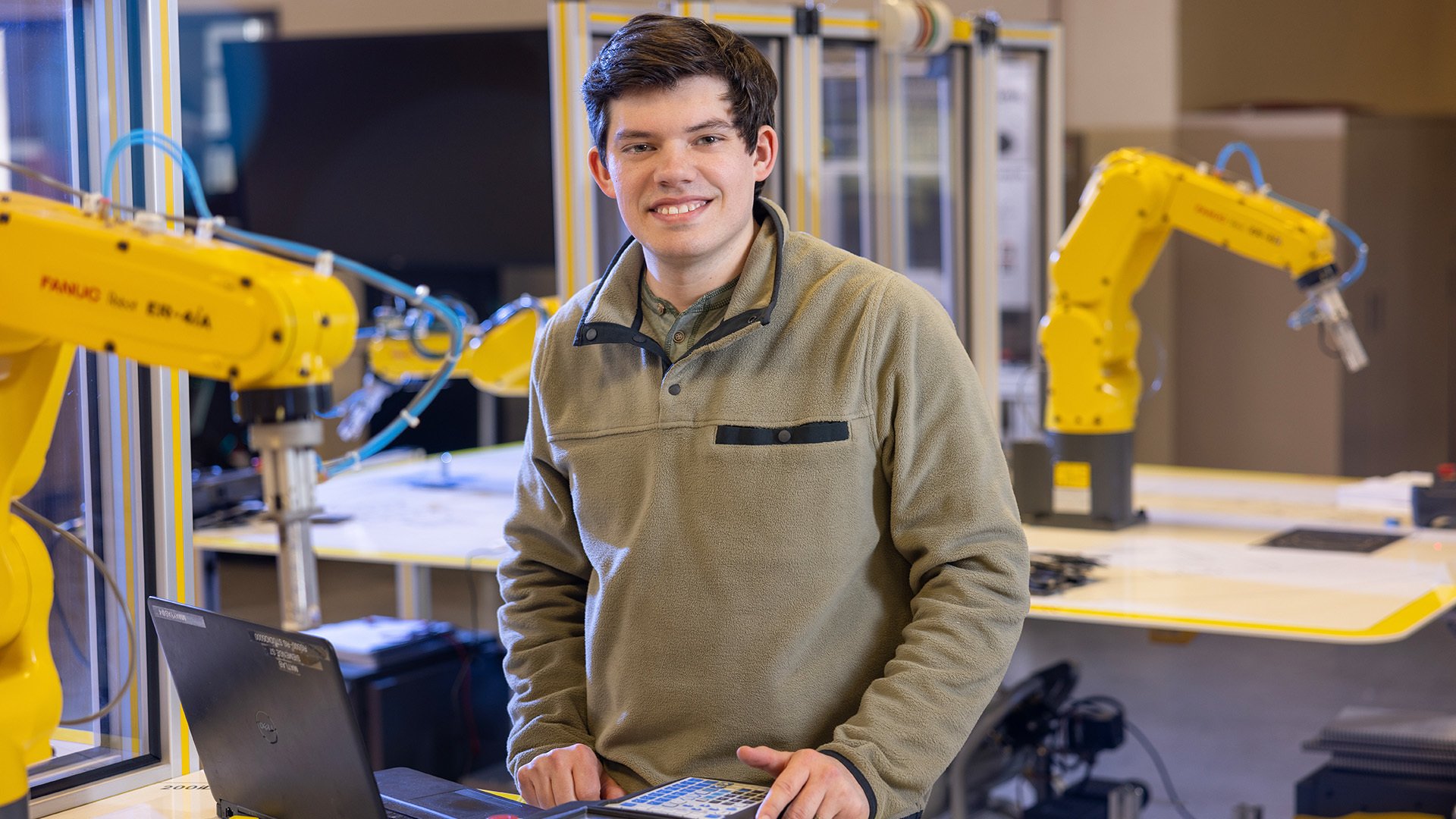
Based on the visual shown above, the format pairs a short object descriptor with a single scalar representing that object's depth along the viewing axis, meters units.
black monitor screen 5.36
